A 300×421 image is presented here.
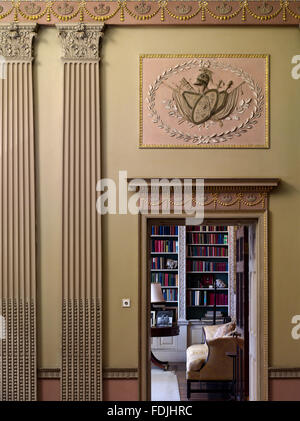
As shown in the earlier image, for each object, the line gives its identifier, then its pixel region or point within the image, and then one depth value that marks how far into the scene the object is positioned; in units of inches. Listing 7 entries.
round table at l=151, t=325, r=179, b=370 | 465.4
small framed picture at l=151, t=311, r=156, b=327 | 502.0
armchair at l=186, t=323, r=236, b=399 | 386.6
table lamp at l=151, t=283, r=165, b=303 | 474.8
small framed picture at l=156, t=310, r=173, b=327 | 486.0
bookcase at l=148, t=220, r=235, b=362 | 518.0
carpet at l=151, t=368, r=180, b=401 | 389.1
